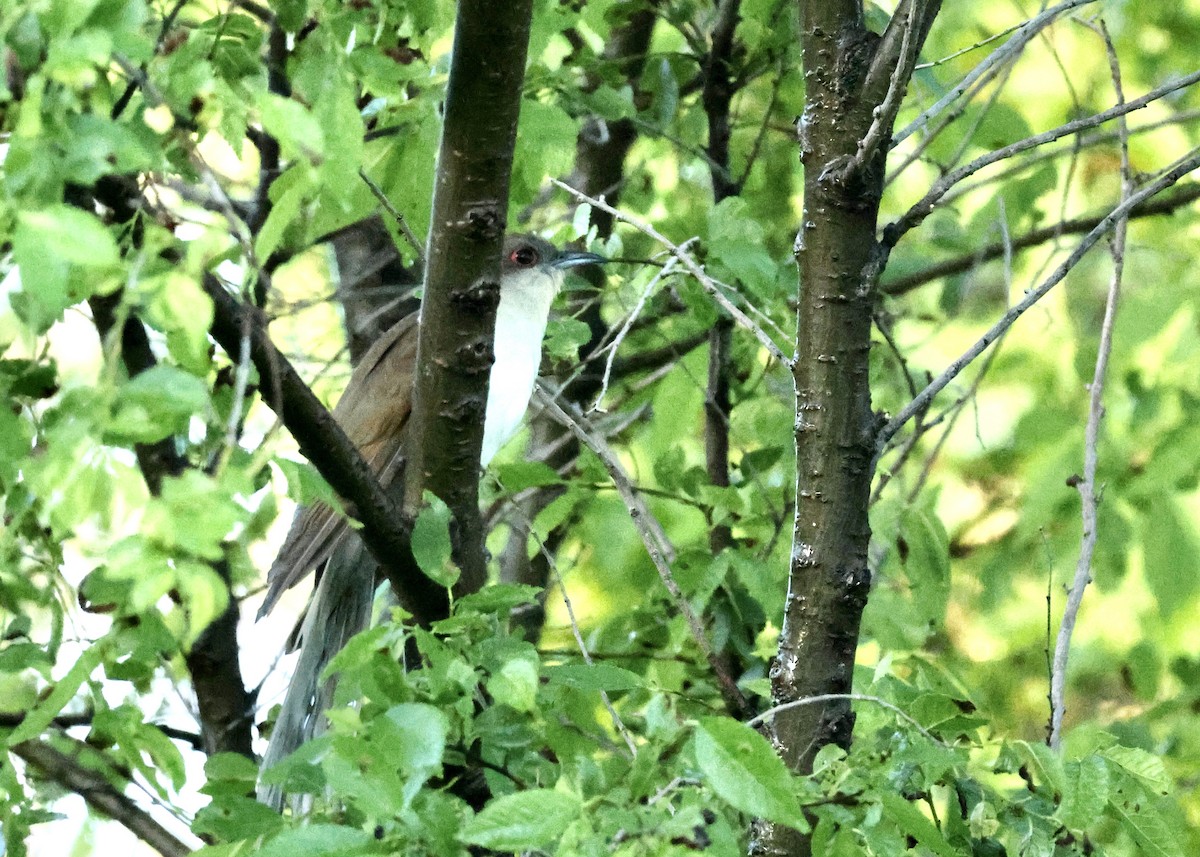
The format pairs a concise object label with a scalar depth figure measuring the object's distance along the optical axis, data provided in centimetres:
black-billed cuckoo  740
